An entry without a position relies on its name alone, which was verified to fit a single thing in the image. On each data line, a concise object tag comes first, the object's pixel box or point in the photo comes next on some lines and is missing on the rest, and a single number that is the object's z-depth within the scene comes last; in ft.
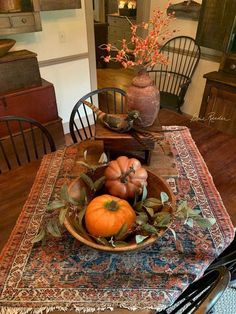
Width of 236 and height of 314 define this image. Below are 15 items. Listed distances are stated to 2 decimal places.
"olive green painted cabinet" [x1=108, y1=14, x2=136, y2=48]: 17.76
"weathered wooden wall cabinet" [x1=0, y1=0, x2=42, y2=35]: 5.73
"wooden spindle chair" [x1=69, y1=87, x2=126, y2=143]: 4.85
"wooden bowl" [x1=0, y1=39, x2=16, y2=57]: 5.90
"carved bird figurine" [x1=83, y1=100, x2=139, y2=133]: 3.30
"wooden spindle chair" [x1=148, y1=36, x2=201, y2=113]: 9.04
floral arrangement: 2.93
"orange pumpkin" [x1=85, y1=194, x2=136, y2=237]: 2.26
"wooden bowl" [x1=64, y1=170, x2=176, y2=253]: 2.18
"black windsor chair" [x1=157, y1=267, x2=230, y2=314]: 1.78
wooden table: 3.01
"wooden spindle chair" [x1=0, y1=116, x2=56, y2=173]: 6.18
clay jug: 3.26
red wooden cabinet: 6.15
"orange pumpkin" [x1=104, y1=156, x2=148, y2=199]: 2.71
